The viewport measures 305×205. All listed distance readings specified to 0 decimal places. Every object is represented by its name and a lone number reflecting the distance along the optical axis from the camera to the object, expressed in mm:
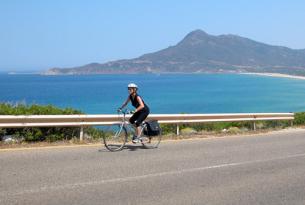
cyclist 12266
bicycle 12383
